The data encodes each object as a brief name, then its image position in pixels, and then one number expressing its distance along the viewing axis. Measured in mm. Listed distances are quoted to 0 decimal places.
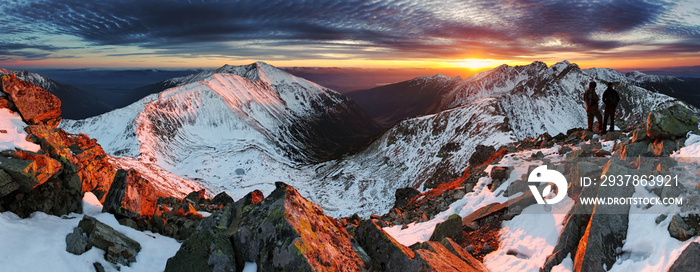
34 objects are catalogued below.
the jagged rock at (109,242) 14023
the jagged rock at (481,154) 43594
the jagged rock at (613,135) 22091
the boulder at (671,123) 15226
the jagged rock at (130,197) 17609
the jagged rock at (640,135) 16605
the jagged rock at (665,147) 14297
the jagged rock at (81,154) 17542
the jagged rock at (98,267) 13164
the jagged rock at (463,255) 13391
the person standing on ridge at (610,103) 24297
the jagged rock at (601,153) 18656
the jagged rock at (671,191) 10821
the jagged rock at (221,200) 29577
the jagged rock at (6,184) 14148
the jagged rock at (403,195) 38772
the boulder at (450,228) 17512
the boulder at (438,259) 11016
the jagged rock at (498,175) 21609
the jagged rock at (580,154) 18686
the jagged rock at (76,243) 13391
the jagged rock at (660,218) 10359
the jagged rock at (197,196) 31064
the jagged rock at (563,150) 22500
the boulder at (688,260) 8727
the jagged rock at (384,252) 11117
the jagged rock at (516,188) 18625
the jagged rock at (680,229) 9453
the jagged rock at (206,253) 11656
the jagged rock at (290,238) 10383
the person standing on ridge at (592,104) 24945
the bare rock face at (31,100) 18433
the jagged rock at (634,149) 15828
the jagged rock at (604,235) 10680
